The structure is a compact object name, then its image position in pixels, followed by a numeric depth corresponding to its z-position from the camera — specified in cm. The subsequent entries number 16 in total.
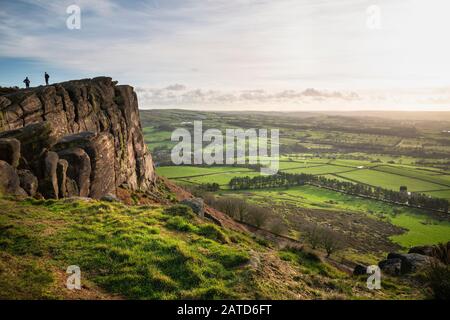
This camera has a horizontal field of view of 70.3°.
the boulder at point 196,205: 3334
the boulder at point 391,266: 2802
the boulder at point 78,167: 3591
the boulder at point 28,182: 2914
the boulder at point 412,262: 2736
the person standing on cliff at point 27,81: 4901
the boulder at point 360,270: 2713
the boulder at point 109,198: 3341
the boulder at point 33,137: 3200
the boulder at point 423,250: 3371
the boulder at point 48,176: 3080
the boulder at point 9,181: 2661
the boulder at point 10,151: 2883
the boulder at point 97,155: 3984
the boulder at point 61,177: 3281
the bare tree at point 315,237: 7196
